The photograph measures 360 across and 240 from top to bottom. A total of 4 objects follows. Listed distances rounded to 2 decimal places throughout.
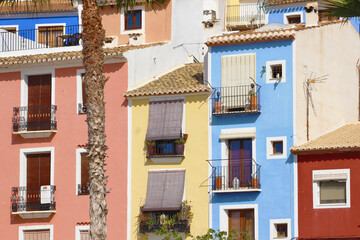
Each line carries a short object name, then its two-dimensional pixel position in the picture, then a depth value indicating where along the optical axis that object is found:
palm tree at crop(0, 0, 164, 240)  30.30
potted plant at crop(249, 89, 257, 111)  41.31
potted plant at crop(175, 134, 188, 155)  41.88
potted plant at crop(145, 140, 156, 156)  42.44
